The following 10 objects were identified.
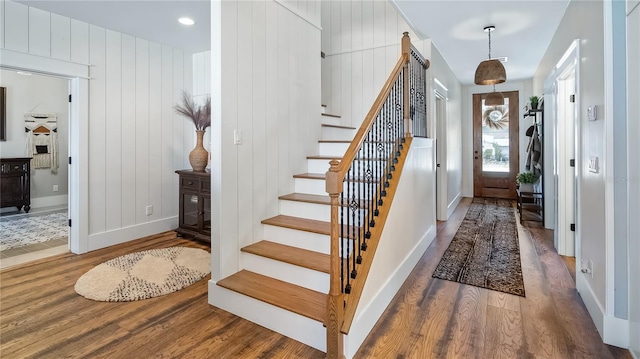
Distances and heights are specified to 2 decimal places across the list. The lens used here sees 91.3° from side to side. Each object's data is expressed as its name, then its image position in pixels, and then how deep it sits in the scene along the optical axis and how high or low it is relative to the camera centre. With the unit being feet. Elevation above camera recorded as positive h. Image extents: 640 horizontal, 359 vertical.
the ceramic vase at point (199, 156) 12.87 +0.90
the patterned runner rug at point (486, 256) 9.30 -2.89
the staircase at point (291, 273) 6.56 -2.37
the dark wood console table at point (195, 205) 12.46 -1.13
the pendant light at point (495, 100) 18.94 +4.68
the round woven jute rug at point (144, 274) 8.52 -2.99
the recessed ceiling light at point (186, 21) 11.63 +5.92
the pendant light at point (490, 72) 12.29 +4.14
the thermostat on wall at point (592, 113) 6.82 +1.42
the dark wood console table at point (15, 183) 17.93 -0.26
